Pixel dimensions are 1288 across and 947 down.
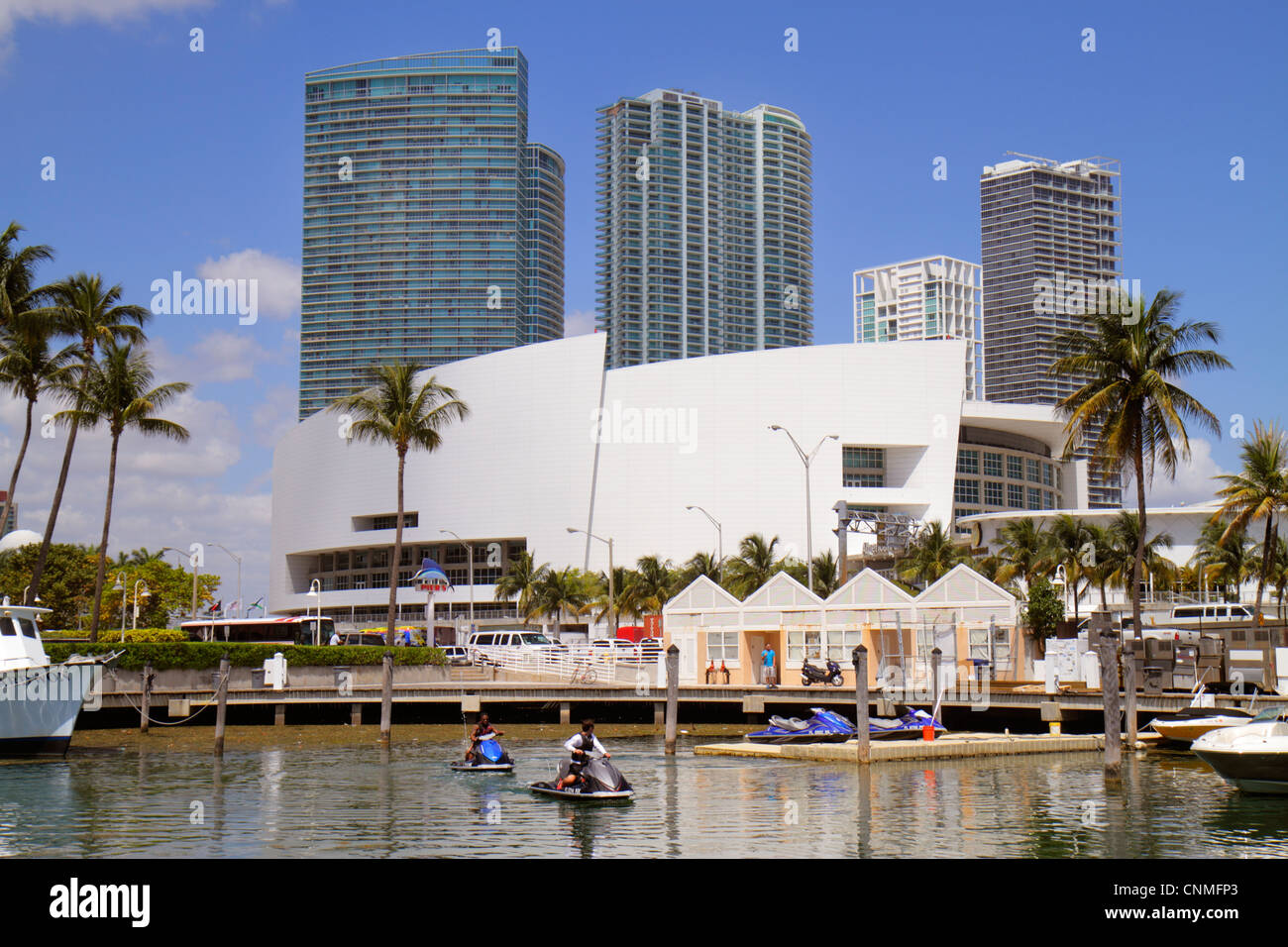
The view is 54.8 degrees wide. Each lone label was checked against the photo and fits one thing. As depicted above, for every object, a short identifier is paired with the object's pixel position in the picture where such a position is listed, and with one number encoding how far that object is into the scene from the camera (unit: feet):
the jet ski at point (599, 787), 84.43
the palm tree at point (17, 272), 163.53
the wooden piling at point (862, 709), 102.45
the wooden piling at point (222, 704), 119.34
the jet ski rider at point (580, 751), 86.02
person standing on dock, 154.81
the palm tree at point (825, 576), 265.79
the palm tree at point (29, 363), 165.17
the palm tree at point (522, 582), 335.98
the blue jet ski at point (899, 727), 120.06
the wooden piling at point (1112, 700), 93.04
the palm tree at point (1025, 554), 252.21
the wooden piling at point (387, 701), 130.62
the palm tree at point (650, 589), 295.48
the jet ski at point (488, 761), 101.14
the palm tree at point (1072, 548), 248.52
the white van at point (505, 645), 180.86
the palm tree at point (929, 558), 262.47
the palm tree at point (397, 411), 191.72
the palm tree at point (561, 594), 325.01
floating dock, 109.91
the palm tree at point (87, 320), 171.32
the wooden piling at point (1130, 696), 114.32
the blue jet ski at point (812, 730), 118.83
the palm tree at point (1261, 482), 169.27
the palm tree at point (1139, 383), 144.05
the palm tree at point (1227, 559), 257.55
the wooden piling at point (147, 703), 142.61
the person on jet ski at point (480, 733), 102.63
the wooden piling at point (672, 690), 118.73
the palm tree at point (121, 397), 174.09
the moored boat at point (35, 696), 109.50
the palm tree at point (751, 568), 272.31
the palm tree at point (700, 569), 287.89
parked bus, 211.61
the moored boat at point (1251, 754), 85.46
